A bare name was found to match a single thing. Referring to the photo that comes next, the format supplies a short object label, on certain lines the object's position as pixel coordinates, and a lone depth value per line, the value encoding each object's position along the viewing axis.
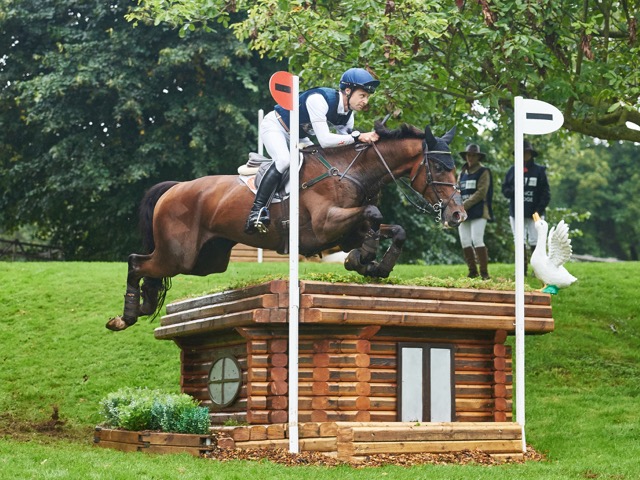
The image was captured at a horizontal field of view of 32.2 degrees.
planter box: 11.07
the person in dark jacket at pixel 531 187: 16.89
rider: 11.30
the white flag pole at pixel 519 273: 11.69
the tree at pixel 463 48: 14.99
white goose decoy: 13.94
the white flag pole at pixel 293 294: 10.92
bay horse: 11.08
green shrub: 11.30
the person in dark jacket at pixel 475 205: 16.72
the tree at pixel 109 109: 26.98
